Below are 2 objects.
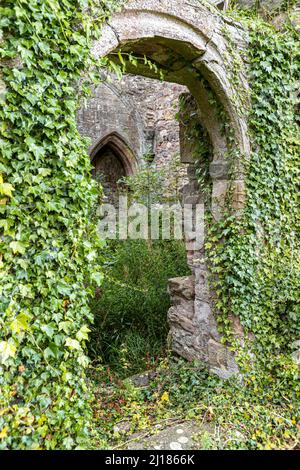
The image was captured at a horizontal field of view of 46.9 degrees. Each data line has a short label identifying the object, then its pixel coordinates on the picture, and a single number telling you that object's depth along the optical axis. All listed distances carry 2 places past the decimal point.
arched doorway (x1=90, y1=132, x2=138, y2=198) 8.80
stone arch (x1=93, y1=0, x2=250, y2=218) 2.55
